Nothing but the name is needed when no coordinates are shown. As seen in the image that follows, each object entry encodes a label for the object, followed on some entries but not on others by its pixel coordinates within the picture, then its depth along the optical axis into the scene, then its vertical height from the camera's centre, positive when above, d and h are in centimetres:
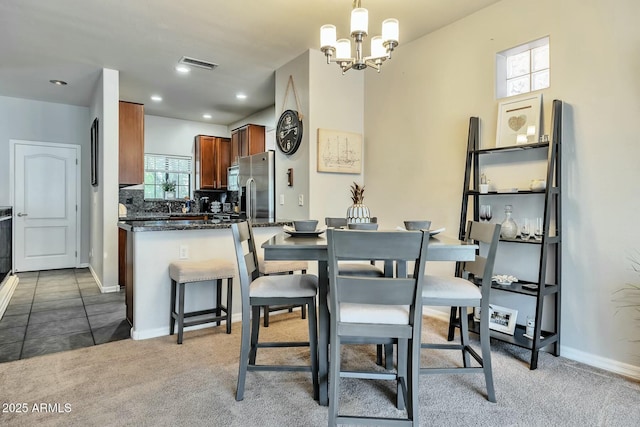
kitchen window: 682 +49
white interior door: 578 -12
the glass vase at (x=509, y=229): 273 -18
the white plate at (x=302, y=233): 230 -20
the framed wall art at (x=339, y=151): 395 +55
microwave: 664 +41
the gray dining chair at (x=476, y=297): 202 -51
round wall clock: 404 +79
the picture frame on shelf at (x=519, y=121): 269 +62
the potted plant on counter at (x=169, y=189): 700 +20
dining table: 184 -26
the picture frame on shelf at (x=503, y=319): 273 -87
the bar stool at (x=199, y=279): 282 -61
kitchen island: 296 -50
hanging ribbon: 403 +118
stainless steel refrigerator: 460 +23
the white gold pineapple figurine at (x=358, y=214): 256 -8
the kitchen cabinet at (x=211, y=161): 695 +74
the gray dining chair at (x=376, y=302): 155 -43
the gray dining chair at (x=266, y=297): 201 -53
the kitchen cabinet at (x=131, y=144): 496 +75
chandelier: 218 +101
